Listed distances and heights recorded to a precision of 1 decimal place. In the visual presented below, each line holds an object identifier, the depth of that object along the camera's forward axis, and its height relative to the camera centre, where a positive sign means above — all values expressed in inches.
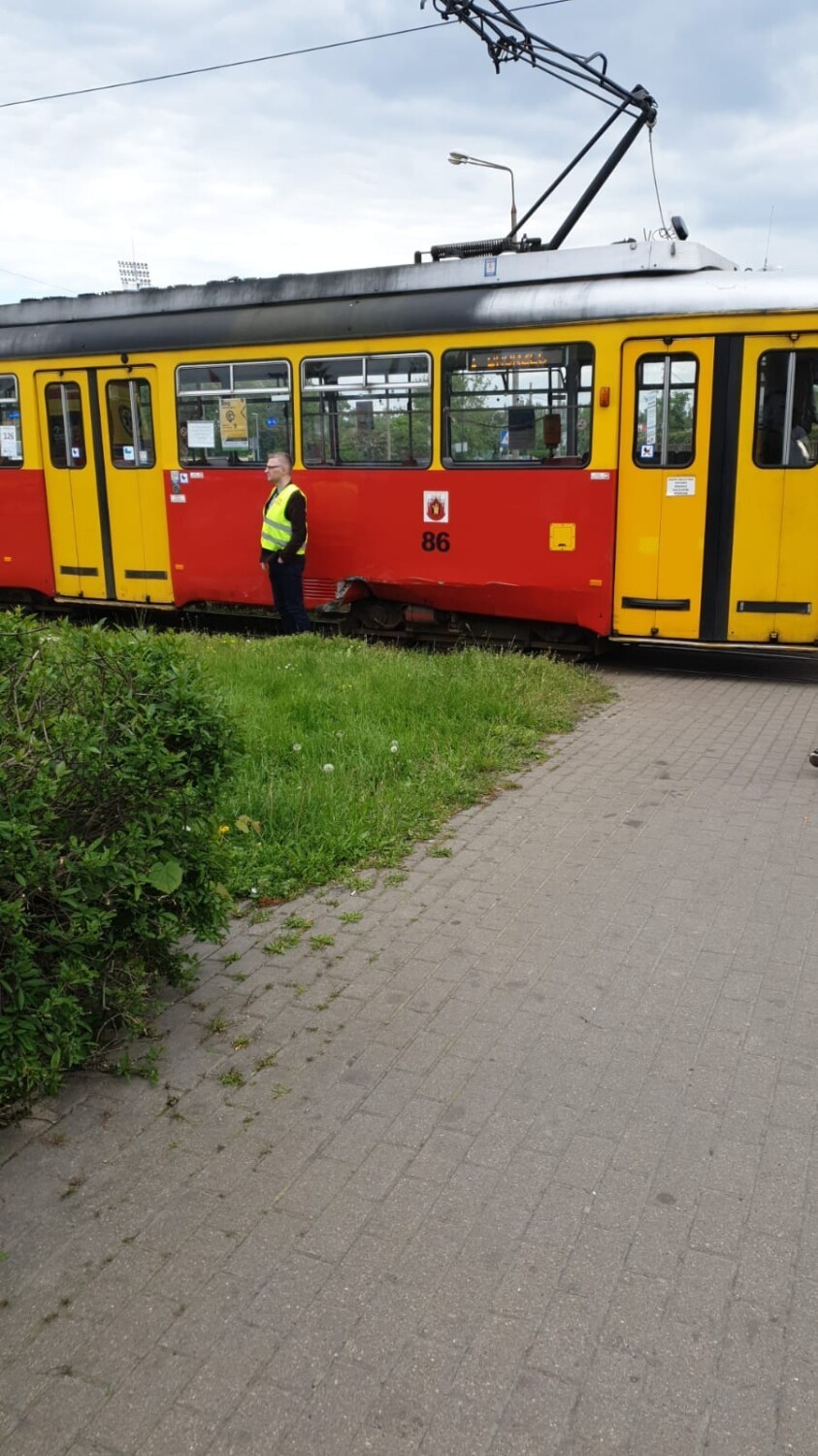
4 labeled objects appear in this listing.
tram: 348.8 +4.8
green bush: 121.3 -43.7
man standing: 401.4 -26.0
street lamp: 1019.7 +266.3
